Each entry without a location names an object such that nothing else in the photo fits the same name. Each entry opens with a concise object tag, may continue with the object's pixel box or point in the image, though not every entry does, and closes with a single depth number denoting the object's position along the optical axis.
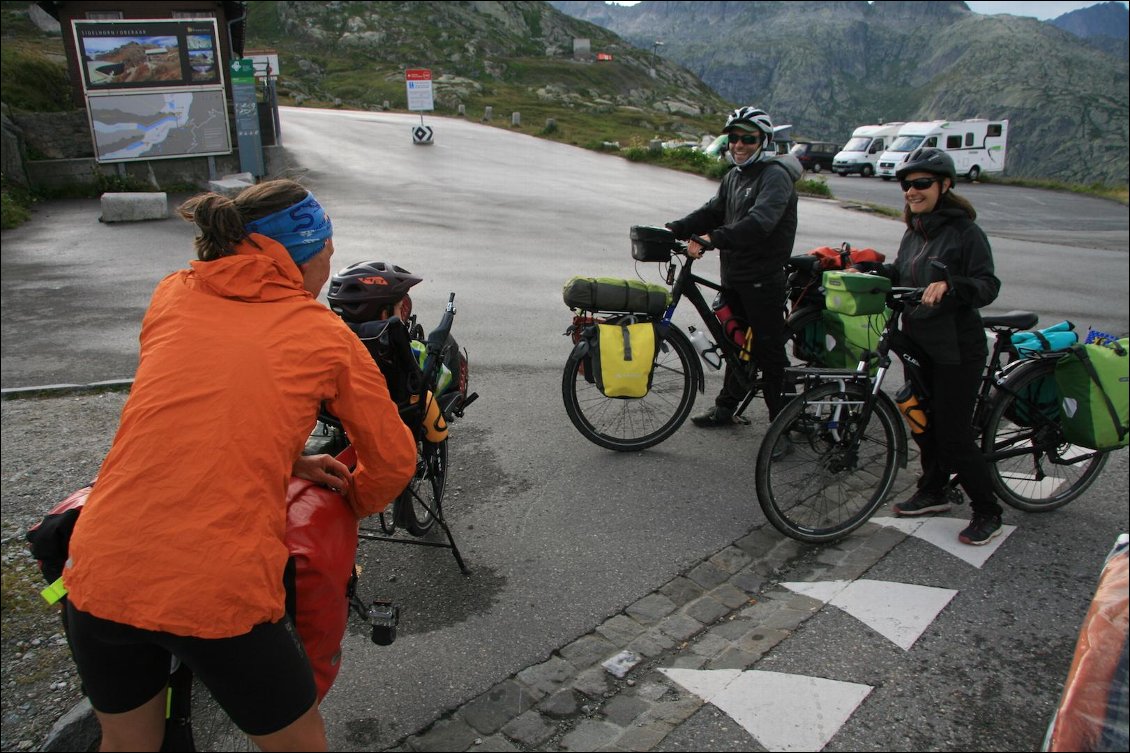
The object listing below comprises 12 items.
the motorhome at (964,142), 37.16
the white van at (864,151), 38.65
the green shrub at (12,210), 13.37
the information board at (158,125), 15.78
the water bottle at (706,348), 5.50
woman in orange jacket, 1.85
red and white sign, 29.16
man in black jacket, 5.15
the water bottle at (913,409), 4.62
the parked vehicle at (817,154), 42.34
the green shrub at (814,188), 24.03
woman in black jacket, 4.20
